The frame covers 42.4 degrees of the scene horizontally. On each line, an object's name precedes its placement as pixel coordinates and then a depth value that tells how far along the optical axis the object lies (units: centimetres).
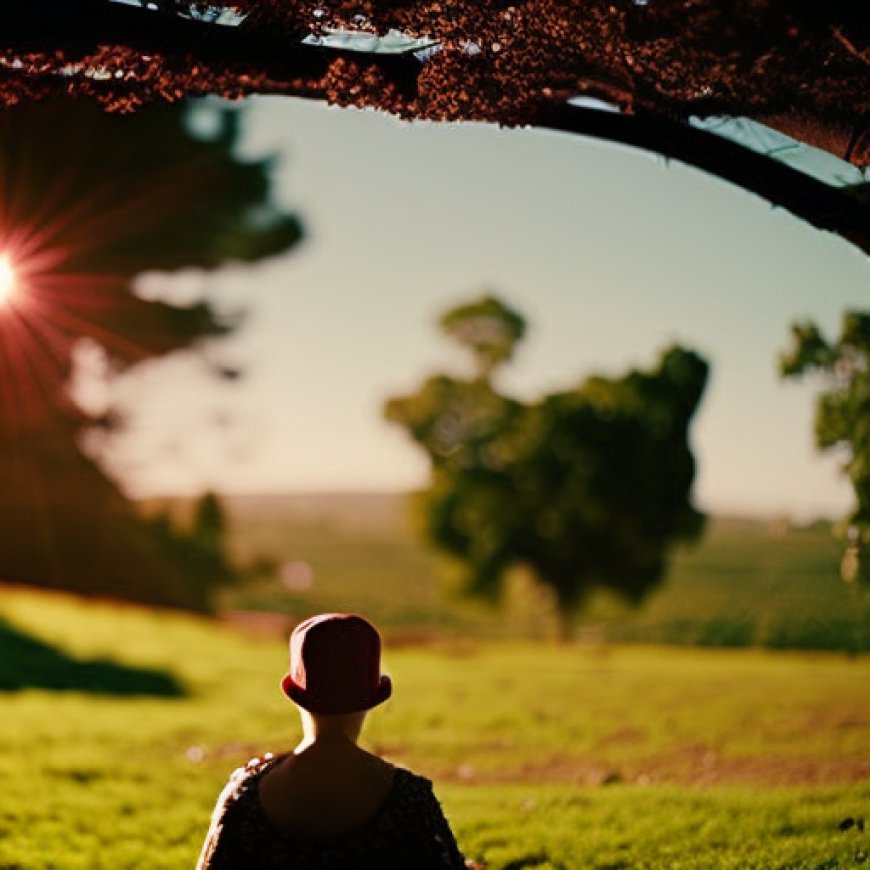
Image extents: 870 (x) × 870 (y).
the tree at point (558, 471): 3759
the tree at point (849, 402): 972
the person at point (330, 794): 363
